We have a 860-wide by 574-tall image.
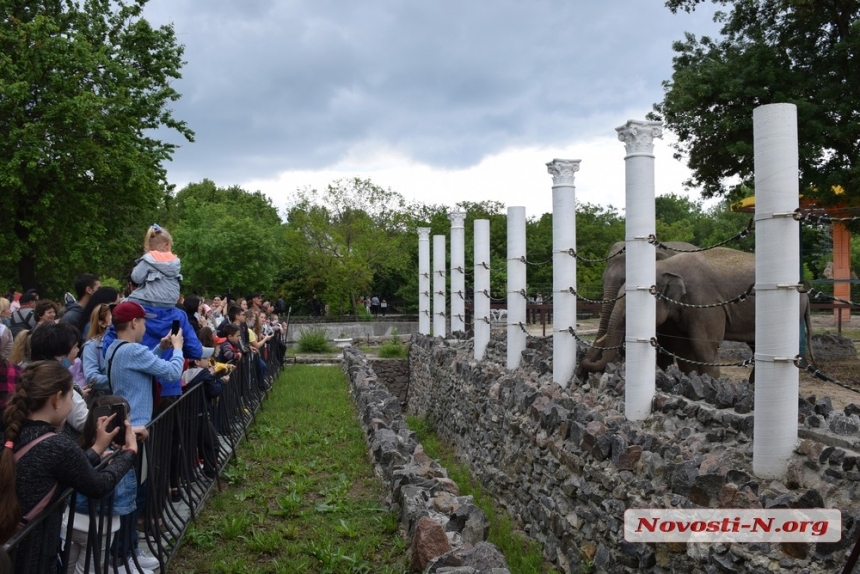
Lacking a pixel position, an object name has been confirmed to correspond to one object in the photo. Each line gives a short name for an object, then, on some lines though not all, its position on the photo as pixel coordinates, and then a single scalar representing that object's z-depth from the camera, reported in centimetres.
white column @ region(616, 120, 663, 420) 649
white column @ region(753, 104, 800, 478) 454
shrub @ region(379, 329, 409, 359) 2106
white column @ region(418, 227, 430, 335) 1745
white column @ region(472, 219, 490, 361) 1172
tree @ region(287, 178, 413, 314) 3900
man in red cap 502
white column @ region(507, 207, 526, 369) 1002
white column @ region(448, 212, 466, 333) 1358
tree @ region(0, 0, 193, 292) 2014
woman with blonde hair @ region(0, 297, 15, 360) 696
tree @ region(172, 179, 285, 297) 3906
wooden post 2221
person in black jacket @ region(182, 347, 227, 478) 674
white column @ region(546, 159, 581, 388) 827
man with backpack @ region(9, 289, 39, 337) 852
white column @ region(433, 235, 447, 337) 1523
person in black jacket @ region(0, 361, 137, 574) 323
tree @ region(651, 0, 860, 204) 1248
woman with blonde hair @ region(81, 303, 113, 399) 529
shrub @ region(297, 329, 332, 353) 2501
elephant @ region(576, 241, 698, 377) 890
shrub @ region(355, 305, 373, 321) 3497
